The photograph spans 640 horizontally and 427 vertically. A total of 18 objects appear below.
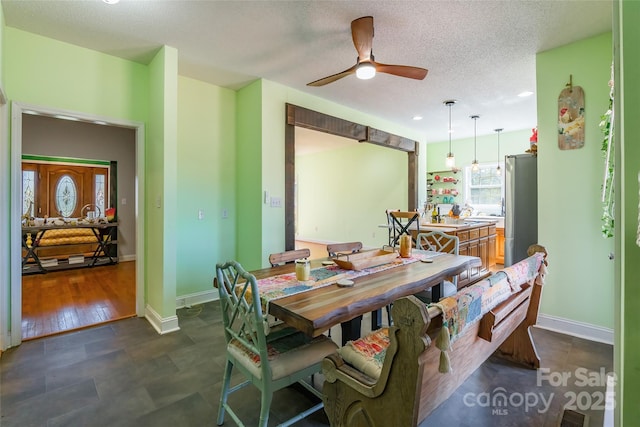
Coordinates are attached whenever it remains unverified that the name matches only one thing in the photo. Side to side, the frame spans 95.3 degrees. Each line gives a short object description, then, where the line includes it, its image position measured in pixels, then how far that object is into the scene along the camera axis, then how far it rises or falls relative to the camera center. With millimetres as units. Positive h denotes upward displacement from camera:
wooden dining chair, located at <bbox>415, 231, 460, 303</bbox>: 2445 -478
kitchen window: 6477 +506
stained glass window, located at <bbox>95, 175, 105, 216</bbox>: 6219 +408
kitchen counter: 4113 -494
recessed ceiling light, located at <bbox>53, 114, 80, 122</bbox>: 2725 +903
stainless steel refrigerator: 3285 +64
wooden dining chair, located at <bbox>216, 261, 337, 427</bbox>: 1327 -715
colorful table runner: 1553 -418
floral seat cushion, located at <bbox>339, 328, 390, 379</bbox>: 1233 -643
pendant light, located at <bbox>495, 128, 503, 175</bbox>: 6012 +903
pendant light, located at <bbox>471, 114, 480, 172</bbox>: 5133 +1636
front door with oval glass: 5746 +468
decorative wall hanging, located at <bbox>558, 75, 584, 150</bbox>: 2668 +873
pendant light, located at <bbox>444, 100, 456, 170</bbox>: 4796 +835
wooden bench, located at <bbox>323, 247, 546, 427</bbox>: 899 -606
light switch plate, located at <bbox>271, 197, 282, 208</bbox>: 3605 +121
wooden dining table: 1256 -430
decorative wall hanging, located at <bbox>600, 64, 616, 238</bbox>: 1943 +169
